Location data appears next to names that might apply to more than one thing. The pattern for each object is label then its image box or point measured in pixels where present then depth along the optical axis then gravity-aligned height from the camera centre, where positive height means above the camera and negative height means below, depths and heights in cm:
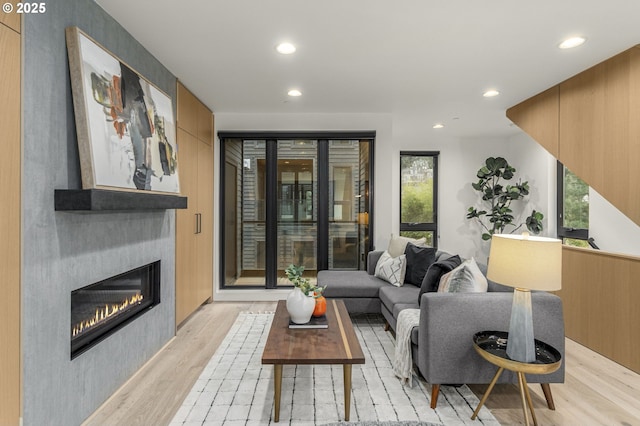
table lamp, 193 -36
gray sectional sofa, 222 -77
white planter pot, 255 -71
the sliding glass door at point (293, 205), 494 +9
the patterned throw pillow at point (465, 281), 245 -50
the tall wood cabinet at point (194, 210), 367 +1
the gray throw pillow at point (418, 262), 375 -56
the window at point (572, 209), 445 +5
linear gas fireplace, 210 -68
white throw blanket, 249 -99
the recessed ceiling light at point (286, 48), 275 +133
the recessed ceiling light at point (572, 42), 264 +133
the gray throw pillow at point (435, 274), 283 -51
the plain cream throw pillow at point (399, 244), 420 -40
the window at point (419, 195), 669 +33
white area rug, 215 -128
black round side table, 189 -84
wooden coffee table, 203 -86
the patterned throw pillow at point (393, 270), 383 -66
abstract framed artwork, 199 +60
